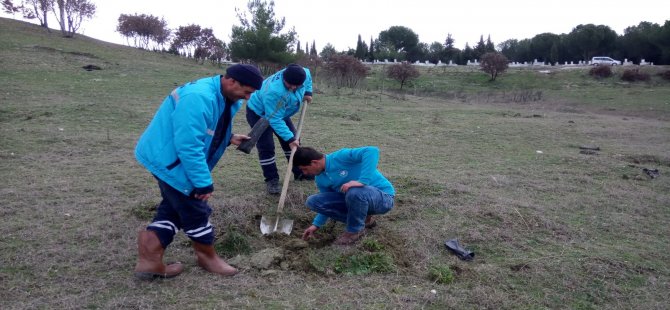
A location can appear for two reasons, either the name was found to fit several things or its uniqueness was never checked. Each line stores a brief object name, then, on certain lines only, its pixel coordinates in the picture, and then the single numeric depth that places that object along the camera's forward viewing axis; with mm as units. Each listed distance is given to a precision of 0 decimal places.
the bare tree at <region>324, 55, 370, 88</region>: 24891
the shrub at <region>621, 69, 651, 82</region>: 31509
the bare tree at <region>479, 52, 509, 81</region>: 33969
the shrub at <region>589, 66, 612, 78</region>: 33531
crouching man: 3912
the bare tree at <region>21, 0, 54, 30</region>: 36344
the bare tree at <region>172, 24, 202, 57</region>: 40906
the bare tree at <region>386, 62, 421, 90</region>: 27167
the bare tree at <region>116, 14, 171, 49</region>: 42031
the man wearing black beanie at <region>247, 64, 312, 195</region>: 4945
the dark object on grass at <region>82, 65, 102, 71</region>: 17466
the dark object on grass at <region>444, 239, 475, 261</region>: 3913
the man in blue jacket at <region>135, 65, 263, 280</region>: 2975
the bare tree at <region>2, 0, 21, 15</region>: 37469
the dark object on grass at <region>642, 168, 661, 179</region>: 6964
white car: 44250
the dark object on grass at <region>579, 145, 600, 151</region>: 9039
